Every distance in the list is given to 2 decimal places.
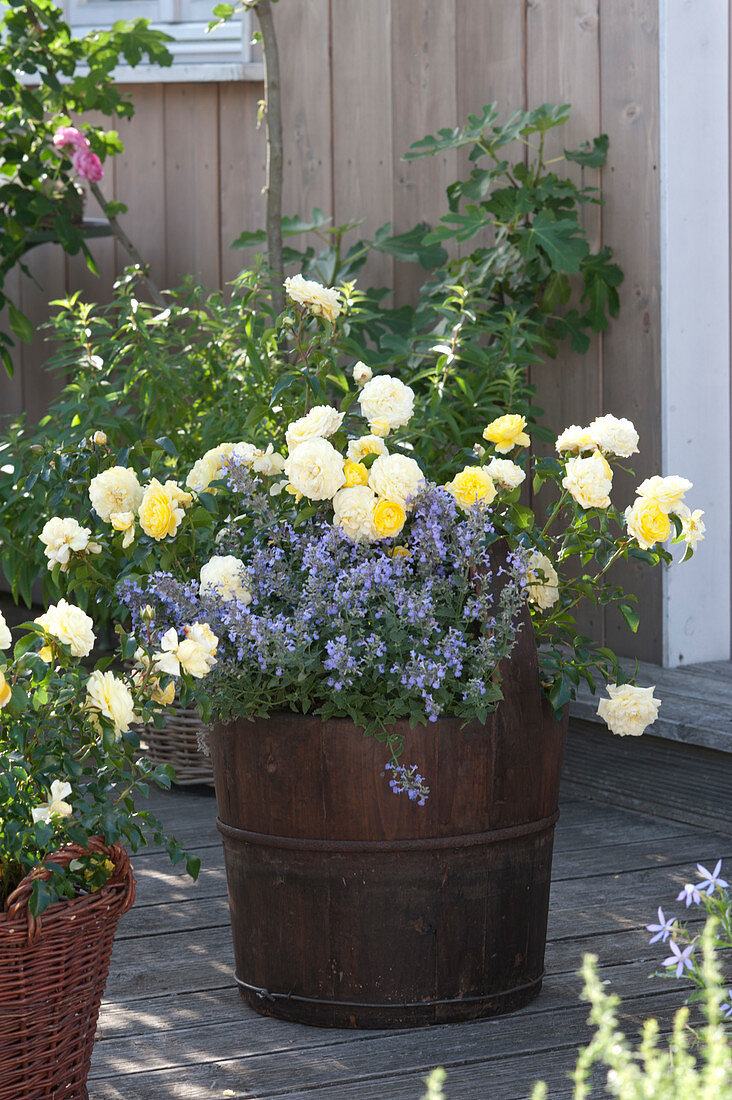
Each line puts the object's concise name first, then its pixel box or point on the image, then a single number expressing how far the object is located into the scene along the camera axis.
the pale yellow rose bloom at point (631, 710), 4.97
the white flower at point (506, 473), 4.97
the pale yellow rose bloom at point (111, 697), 4.64
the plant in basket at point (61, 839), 4.58
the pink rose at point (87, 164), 6.40
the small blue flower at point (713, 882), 4.38
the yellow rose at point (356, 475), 4.90
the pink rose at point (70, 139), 6.38
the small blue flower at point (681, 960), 4.35
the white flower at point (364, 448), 4.96
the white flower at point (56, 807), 4.60
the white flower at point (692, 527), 4.99
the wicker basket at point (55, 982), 4.56
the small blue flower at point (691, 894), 4.38
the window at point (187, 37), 7.10
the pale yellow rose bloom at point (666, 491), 4.92
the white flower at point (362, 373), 5.07
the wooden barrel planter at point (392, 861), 4.85
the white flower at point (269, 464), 5.02
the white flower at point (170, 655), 4.65
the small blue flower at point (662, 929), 4.40
